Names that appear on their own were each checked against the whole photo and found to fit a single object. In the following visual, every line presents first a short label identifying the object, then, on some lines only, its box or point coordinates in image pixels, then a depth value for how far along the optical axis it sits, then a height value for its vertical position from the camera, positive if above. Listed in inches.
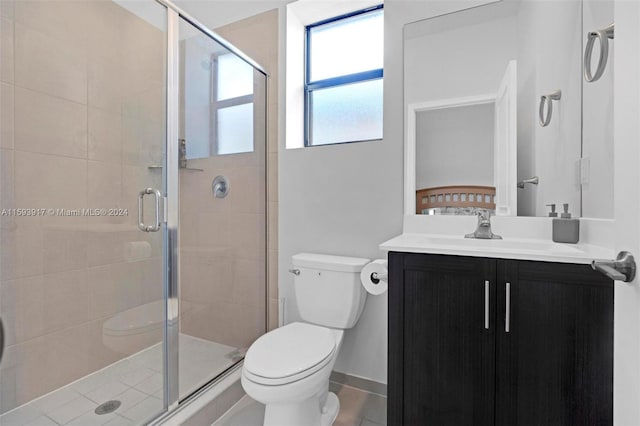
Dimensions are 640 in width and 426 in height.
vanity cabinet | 39.1 -17.7
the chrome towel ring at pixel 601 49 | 38.2 +19.6
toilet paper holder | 59.9 -12.8
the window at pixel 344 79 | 79.9 +33.5
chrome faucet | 57.3 -3.8
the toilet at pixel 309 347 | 47.9 -23.7
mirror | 51.6 +18.0
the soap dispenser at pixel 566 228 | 50.4 -3.0
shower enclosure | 49.8 -0.4
